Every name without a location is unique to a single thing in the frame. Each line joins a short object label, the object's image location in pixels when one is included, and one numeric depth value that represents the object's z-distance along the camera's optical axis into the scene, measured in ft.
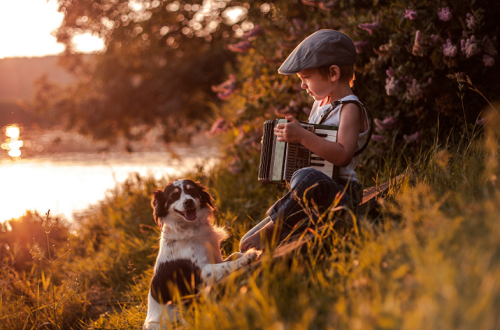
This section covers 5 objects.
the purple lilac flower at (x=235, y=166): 21.30
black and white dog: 9.35
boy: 9.68
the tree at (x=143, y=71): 42.68
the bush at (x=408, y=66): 13.58
